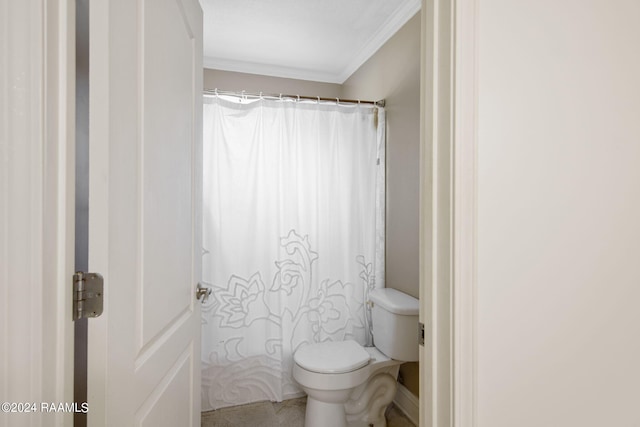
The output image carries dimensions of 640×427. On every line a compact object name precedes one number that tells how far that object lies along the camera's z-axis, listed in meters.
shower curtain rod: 2.11
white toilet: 1.70
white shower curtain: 2.11
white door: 0.60
